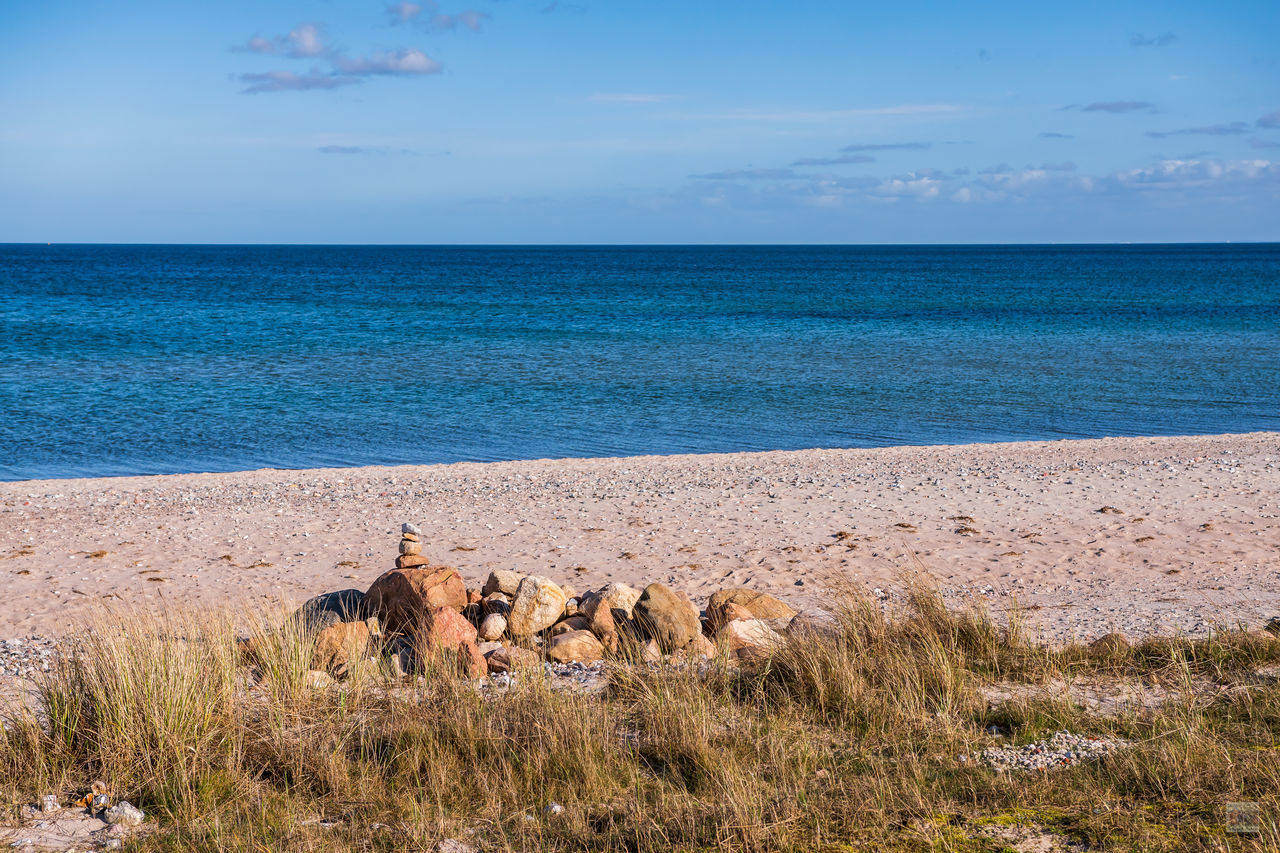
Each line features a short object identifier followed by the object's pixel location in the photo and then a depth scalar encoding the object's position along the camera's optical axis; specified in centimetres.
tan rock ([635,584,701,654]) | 654
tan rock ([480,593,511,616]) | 702
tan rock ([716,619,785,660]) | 595
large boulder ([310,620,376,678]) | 599
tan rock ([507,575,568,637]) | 683
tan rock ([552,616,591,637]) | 683
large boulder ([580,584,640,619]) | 701
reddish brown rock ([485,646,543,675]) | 601
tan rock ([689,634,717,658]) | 631
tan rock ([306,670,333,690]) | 533
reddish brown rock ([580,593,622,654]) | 677
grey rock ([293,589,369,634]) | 689
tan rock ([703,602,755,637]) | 704
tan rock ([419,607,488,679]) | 582
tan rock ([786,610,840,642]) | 586
